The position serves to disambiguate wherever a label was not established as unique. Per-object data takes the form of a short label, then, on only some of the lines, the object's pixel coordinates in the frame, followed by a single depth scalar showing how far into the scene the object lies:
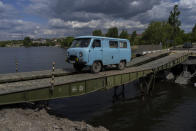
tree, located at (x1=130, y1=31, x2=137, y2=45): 103.19
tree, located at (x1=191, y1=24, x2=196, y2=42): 82.41
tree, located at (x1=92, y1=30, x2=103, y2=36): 125.38
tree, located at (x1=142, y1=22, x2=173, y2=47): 64.56
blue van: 11.41
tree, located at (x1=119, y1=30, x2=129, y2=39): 105.21
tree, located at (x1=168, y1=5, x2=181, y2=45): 63.44
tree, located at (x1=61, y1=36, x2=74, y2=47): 146.77
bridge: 7.69
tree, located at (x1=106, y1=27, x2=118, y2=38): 115.75
